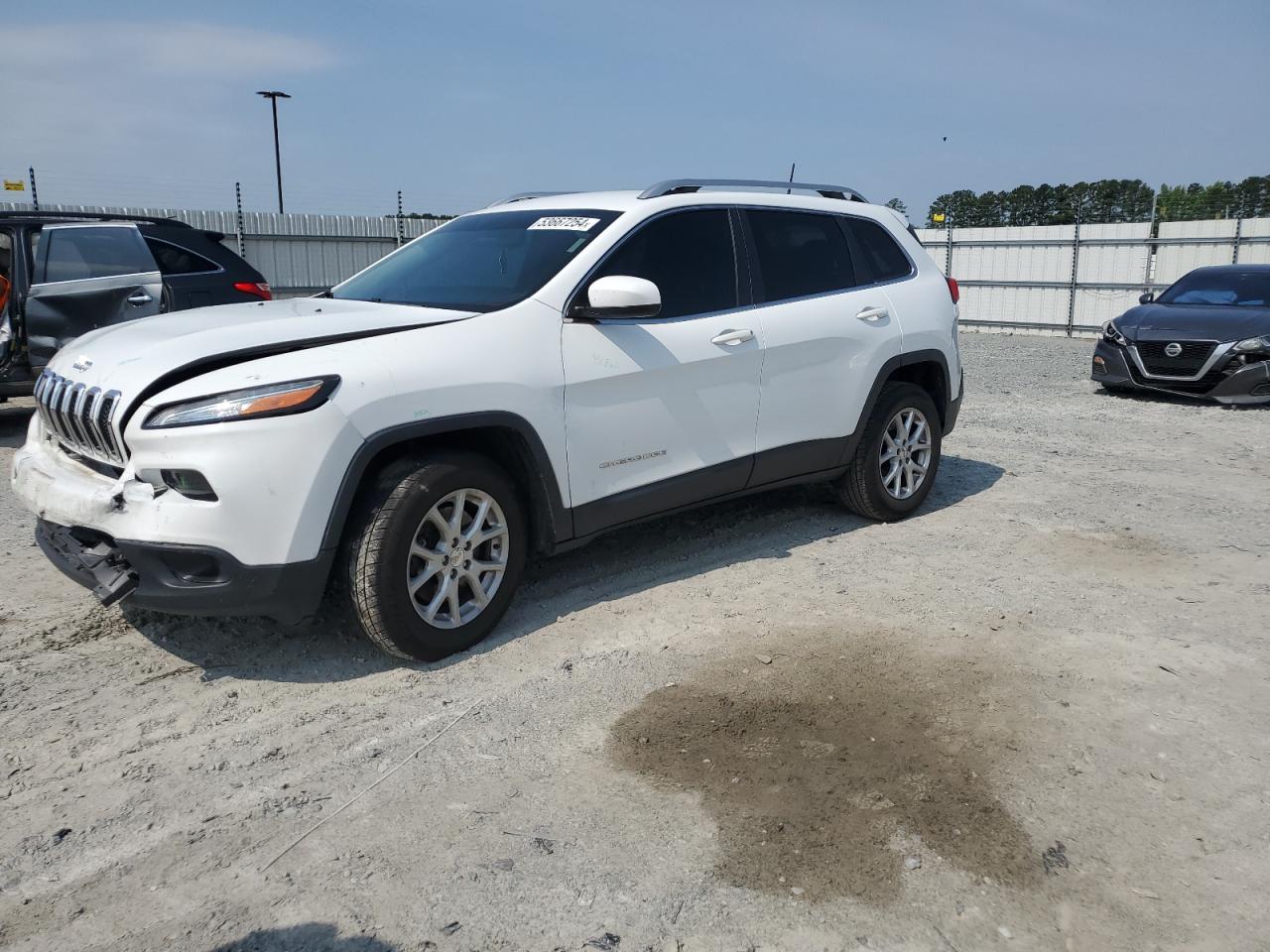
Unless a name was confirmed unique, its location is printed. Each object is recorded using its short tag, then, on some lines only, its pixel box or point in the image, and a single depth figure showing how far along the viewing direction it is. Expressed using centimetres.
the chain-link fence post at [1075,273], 2069
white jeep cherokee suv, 346
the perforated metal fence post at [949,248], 2256
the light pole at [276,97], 4009
